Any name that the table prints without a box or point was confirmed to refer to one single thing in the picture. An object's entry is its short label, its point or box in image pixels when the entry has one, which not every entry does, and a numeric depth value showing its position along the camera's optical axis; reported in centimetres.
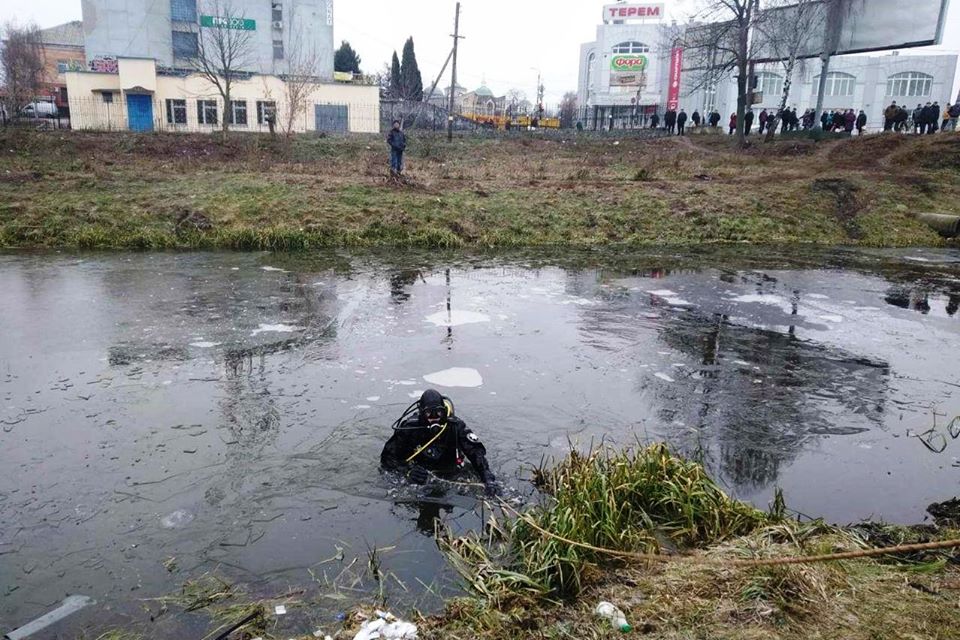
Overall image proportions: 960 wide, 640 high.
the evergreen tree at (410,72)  4988
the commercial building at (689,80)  5072
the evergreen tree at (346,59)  5956
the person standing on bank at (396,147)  1853
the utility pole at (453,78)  2845
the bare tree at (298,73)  2909
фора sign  5591
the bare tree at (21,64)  2856
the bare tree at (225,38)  3609
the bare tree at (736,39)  2797
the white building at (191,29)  3903
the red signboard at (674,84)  5153
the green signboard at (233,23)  4015
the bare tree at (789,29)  2873
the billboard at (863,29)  2697
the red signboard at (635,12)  5781
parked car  3732
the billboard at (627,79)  5594
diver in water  522
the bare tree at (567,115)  5469
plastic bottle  355
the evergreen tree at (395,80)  5000
